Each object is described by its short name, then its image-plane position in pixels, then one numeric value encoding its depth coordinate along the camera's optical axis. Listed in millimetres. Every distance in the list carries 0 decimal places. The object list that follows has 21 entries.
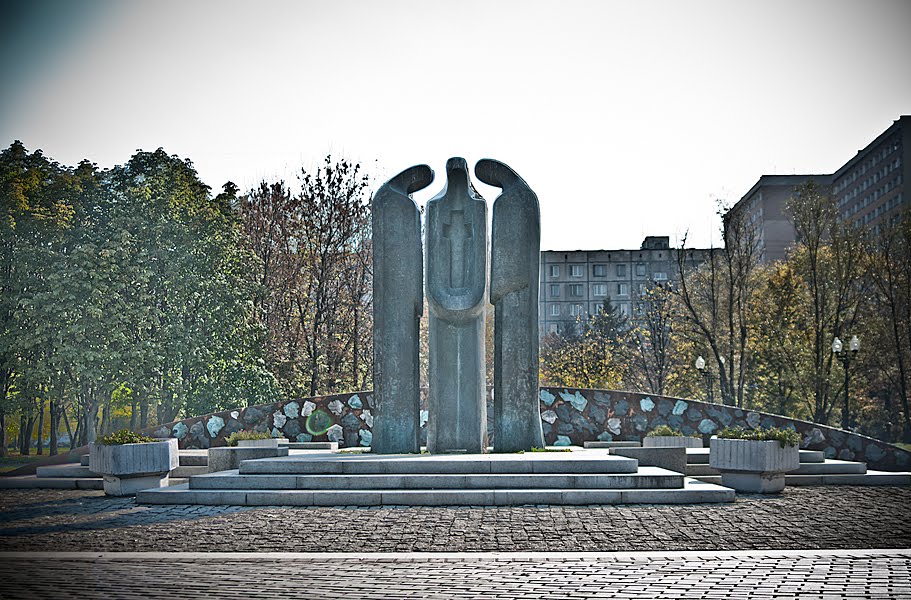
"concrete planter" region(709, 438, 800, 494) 13461
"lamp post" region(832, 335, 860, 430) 27438
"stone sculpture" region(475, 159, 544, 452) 15000
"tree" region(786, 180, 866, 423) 34750
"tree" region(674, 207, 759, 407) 34781
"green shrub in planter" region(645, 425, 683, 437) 17656
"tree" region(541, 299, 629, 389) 41656
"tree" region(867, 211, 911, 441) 36312
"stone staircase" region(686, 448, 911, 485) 15086
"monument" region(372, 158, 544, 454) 14883
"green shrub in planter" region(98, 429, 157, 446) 14352
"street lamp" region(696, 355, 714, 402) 29734
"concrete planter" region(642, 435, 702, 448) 17281
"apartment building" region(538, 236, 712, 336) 90812
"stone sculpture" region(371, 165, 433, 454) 15039
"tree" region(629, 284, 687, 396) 44406
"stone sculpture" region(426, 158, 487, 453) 14836
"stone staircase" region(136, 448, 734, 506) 12094
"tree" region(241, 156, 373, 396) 33844
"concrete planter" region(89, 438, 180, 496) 13930
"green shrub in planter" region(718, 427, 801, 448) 13492
